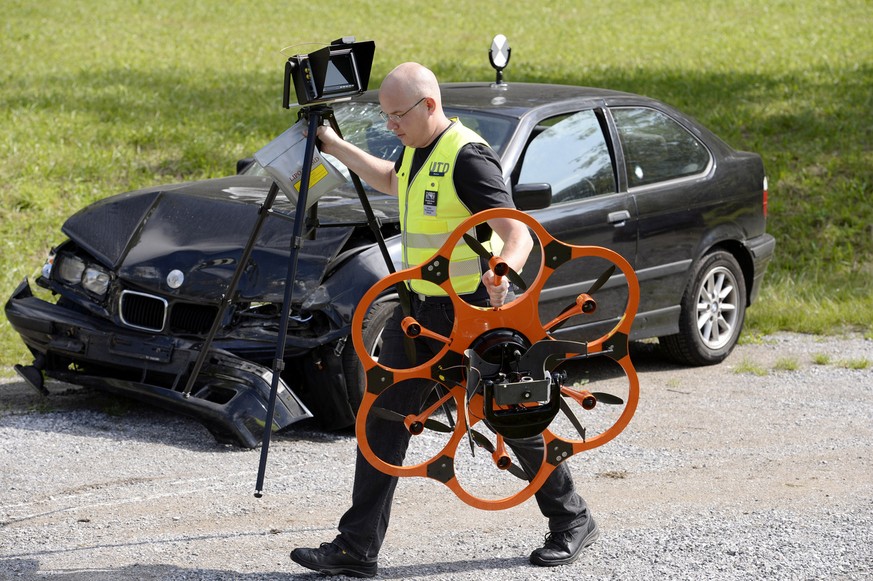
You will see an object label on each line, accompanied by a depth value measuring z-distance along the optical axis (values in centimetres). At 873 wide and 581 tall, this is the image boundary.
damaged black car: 1145
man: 808
